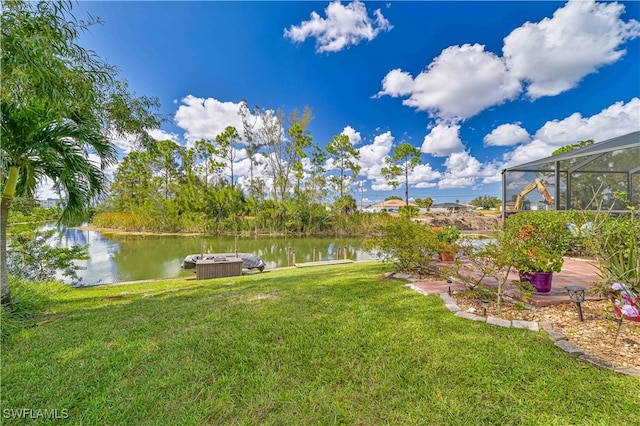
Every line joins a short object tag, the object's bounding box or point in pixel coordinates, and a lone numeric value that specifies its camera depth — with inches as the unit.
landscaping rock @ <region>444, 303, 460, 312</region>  113.6
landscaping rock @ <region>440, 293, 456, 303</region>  123.2
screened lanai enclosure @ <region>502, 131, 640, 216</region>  274.5
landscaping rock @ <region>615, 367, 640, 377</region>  65.7
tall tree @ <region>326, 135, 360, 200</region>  890.7
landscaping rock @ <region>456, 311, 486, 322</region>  102.3
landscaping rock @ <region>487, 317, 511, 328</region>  96.3
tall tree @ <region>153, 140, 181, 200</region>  900.6
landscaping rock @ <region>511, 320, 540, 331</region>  92.0
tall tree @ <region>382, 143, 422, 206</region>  869.2
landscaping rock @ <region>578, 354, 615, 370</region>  69.1
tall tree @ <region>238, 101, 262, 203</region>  829.2
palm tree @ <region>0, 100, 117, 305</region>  111.2
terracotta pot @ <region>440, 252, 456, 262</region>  221.9
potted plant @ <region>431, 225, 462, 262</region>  208.8
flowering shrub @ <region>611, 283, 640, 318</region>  82.0
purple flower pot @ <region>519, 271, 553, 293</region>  127.3
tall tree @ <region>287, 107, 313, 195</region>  820.6
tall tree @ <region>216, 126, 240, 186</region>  876.6
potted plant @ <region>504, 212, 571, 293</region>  116.3
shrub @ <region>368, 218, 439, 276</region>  171.6
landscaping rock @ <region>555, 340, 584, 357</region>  76.1
